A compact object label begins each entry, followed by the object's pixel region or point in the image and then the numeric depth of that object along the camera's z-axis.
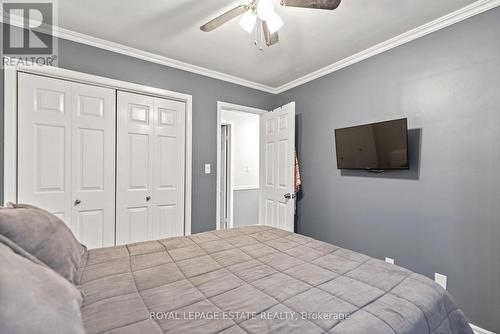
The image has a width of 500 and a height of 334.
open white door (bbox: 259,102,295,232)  2.95
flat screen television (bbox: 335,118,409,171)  2.08
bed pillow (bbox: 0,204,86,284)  0.86
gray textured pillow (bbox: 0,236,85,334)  0.53
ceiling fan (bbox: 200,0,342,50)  1.35
